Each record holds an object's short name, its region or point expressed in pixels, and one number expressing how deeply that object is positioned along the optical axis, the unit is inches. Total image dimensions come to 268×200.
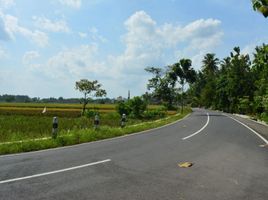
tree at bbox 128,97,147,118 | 2176.9
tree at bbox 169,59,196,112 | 3361.2
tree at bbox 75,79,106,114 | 2677.2
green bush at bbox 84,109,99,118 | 2103.8
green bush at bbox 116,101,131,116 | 2198.6
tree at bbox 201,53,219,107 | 4375.0
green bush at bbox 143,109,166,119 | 2216.7
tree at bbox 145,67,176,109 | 3757.4
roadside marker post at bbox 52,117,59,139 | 655.3
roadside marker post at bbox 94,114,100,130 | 842.4
